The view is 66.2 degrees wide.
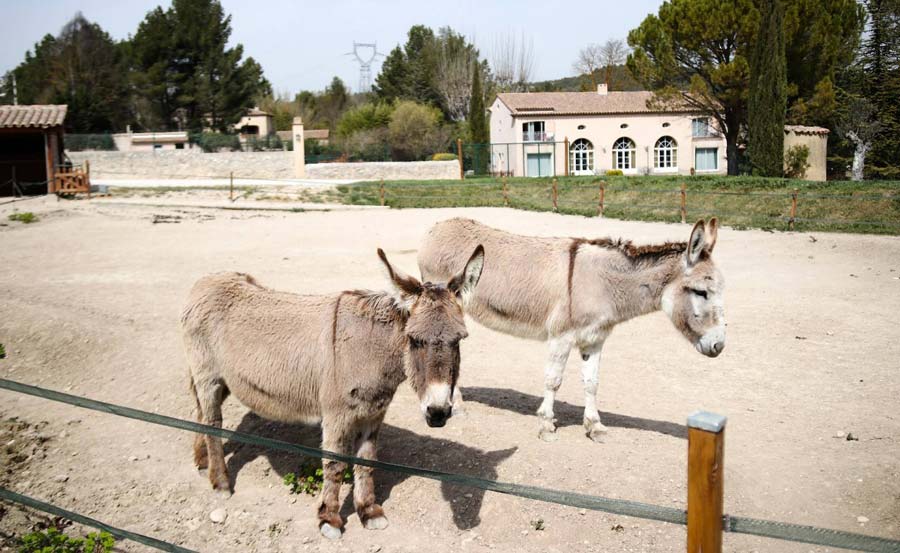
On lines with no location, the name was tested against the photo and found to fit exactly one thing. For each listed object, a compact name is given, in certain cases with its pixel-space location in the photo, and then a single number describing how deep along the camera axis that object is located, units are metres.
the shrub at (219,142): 43.81
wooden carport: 25.55
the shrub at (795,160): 30.94
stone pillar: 39.26
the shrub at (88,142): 43.81
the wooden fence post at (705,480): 2.36
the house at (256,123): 57.84
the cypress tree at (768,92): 26.89
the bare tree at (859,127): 31.30
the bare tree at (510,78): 69.88
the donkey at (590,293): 5.52
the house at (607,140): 44.59
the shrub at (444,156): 45.56
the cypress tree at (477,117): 49.84
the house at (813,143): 33.06
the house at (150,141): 46.47
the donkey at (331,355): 3.84
